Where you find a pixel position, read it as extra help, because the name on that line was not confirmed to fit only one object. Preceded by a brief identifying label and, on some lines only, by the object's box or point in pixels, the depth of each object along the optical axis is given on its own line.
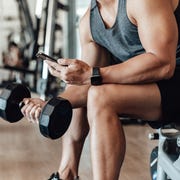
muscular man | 2.11
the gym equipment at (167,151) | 2.34
